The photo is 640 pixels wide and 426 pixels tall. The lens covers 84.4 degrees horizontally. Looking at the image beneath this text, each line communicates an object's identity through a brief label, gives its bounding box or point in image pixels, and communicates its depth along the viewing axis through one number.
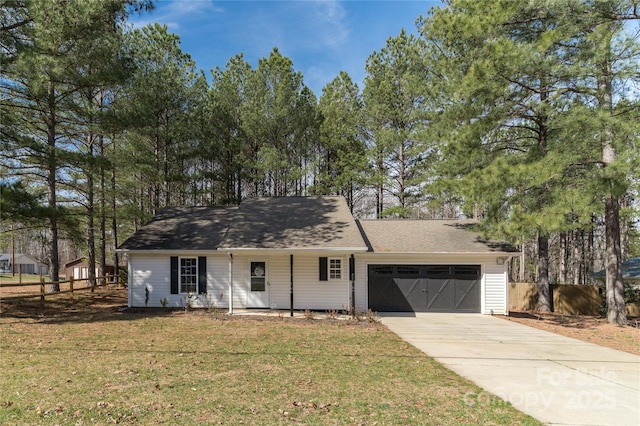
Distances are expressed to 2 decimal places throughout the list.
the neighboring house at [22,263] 53.05
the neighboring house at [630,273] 16.94
